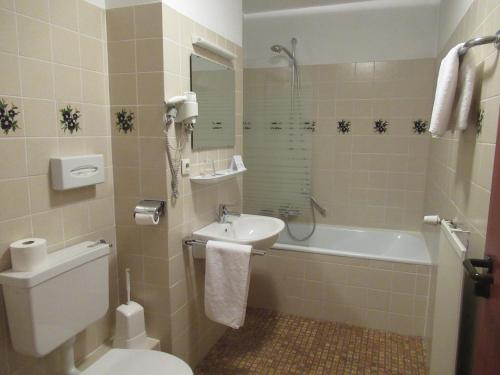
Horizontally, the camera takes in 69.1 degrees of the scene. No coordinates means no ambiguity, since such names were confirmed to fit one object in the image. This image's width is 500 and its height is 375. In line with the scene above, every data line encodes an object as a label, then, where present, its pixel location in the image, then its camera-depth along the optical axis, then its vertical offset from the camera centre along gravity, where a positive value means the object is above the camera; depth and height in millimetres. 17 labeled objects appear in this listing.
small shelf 2072 -207
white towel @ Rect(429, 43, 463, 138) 1558 +222
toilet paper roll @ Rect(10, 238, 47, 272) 1391 -446
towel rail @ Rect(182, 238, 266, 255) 2033 -563
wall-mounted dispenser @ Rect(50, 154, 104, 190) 1578 -143
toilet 1381 -694
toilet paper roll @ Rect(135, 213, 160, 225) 1808 -388
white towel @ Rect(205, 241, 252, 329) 1945 -755
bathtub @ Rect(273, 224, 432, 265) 3090 -872
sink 2072 -546
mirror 2105 +247
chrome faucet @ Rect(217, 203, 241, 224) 2408 -480
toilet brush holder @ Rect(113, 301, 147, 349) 1883 -973
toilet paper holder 1833 -339
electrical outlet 1983 -136
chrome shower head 3242 +831
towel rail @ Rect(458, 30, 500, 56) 1318 +385
